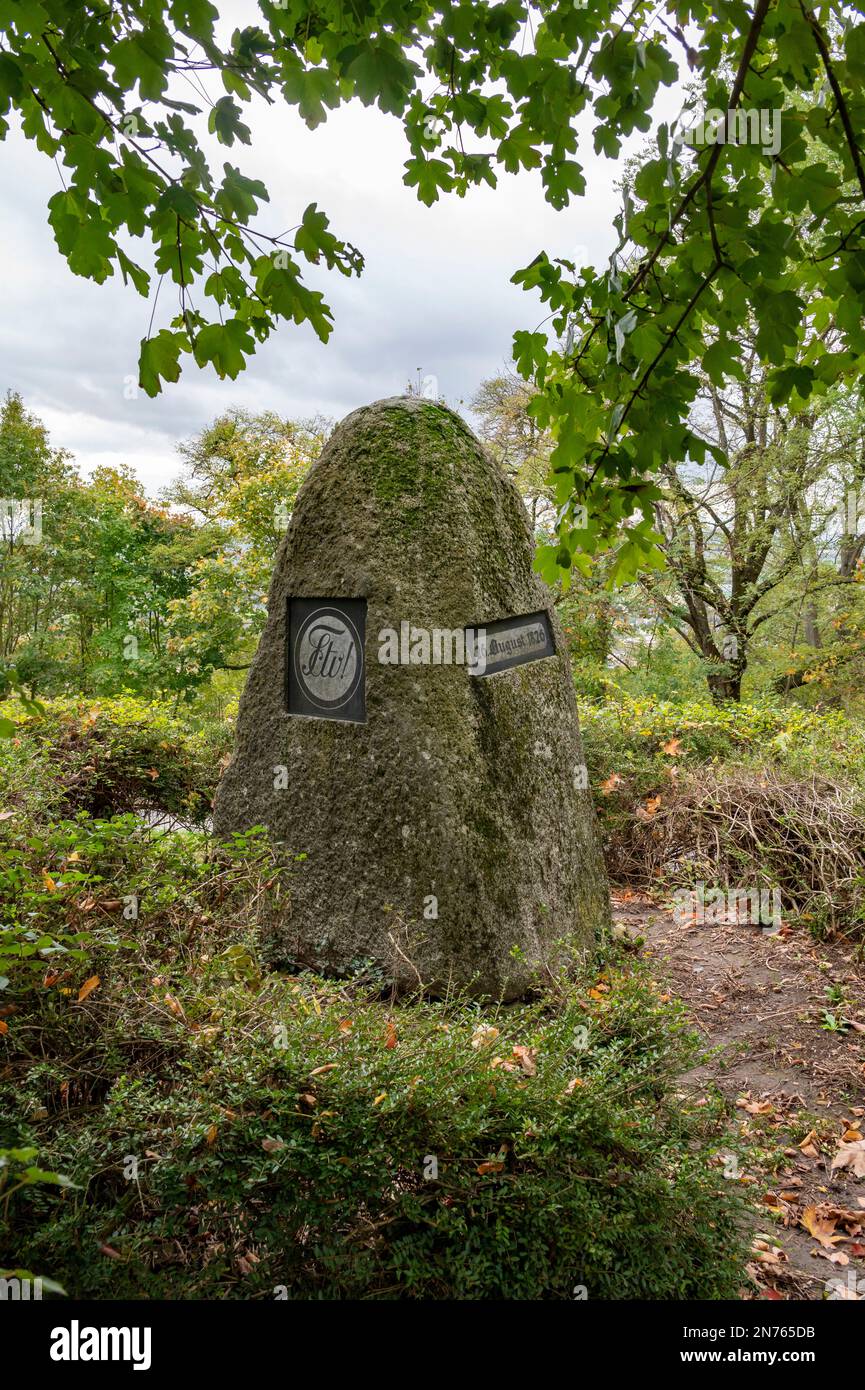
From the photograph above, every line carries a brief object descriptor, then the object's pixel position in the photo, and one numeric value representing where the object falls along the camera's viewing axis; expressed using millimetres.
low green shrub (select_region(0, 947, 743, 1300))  2109
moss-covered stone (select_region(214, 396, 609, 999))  4109
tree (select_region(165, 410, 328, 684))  14945
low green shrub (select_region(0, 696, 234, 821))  6570
